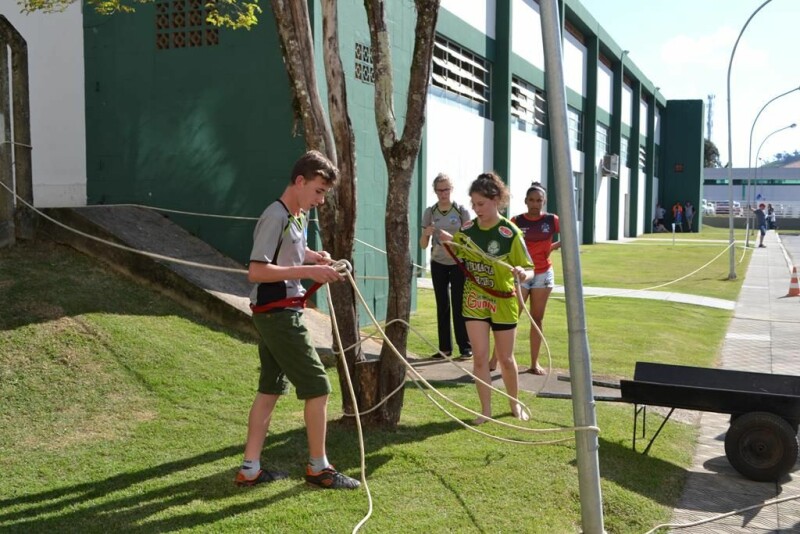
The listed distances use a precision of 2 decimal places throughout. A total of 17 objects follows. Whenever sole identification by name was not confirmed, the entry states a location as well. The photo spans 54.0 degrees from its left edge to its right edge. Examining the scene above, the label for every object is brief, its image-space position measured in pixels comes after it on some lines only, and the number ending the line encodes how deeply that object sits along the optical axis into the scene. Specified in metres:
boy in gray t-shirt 4.16
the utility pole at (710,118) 114.31
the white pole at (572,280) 3.86
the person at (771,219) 45.44
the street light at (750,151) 37.41
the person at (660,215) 54.69
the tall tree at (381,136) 5.35
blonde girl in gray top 8.10
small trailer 4.98
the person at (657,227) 54.38
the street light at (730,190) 19.69
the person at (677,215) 52.78
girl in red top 7.83
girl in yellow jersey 5.84
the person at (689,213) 54.03
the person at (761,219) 33.66
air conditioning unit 36.44
